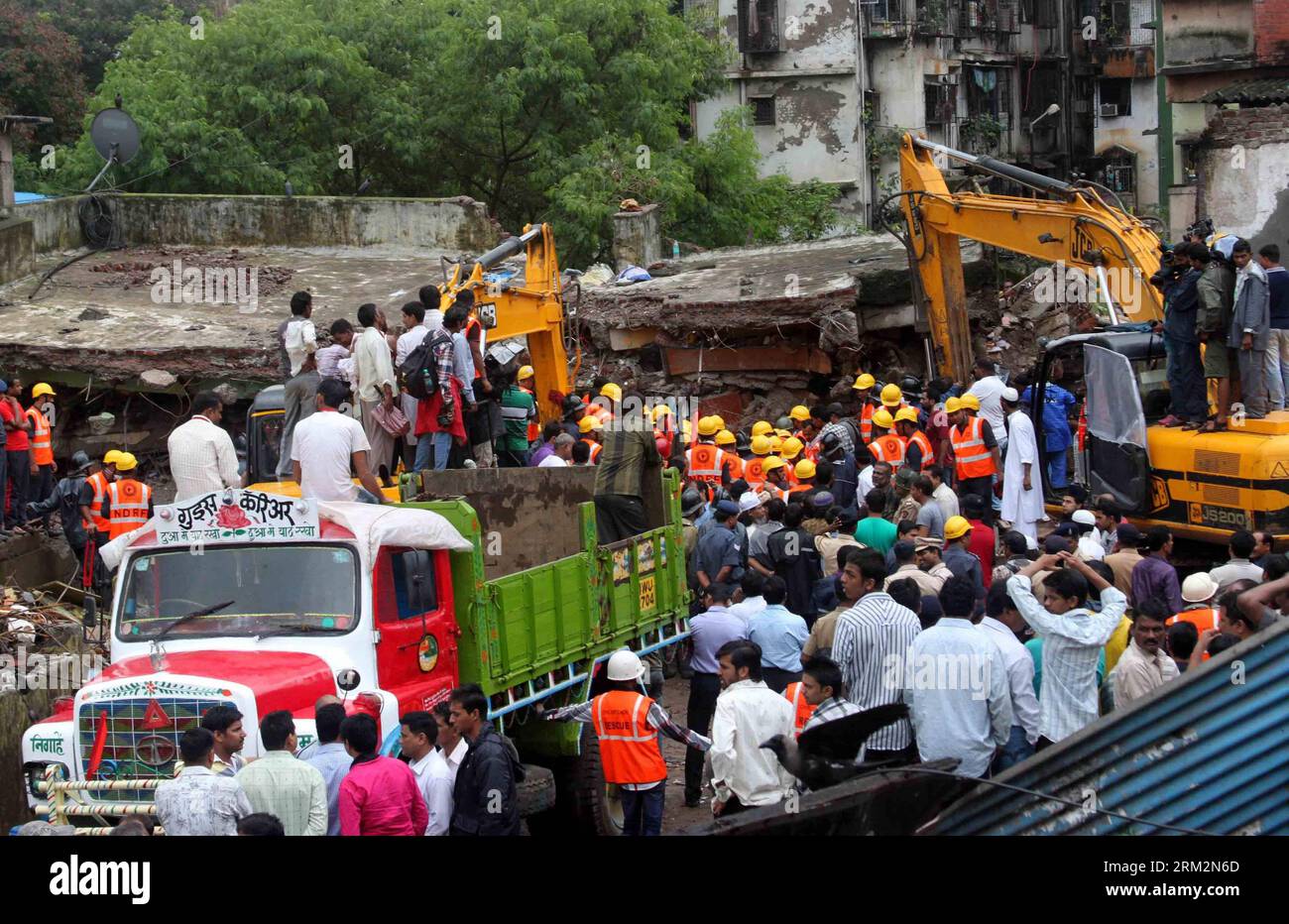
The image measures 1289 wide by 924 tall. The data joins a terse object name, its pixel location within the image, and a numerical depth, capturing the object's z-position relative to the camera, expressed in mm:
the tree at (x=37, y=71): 38500
